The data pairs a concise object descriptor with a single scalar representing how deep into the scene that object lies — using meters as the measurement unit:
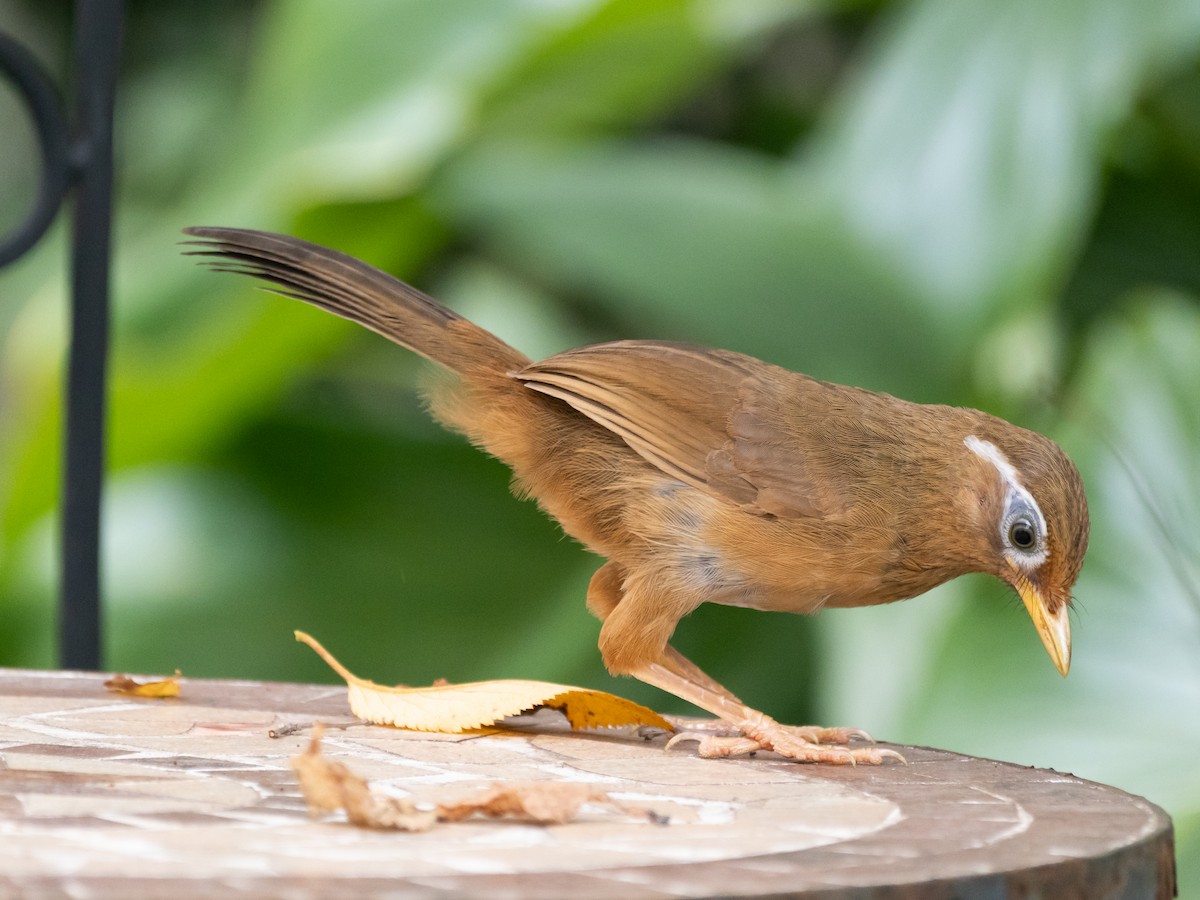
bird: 4.79
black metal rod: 5.64
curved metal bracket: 5.26
